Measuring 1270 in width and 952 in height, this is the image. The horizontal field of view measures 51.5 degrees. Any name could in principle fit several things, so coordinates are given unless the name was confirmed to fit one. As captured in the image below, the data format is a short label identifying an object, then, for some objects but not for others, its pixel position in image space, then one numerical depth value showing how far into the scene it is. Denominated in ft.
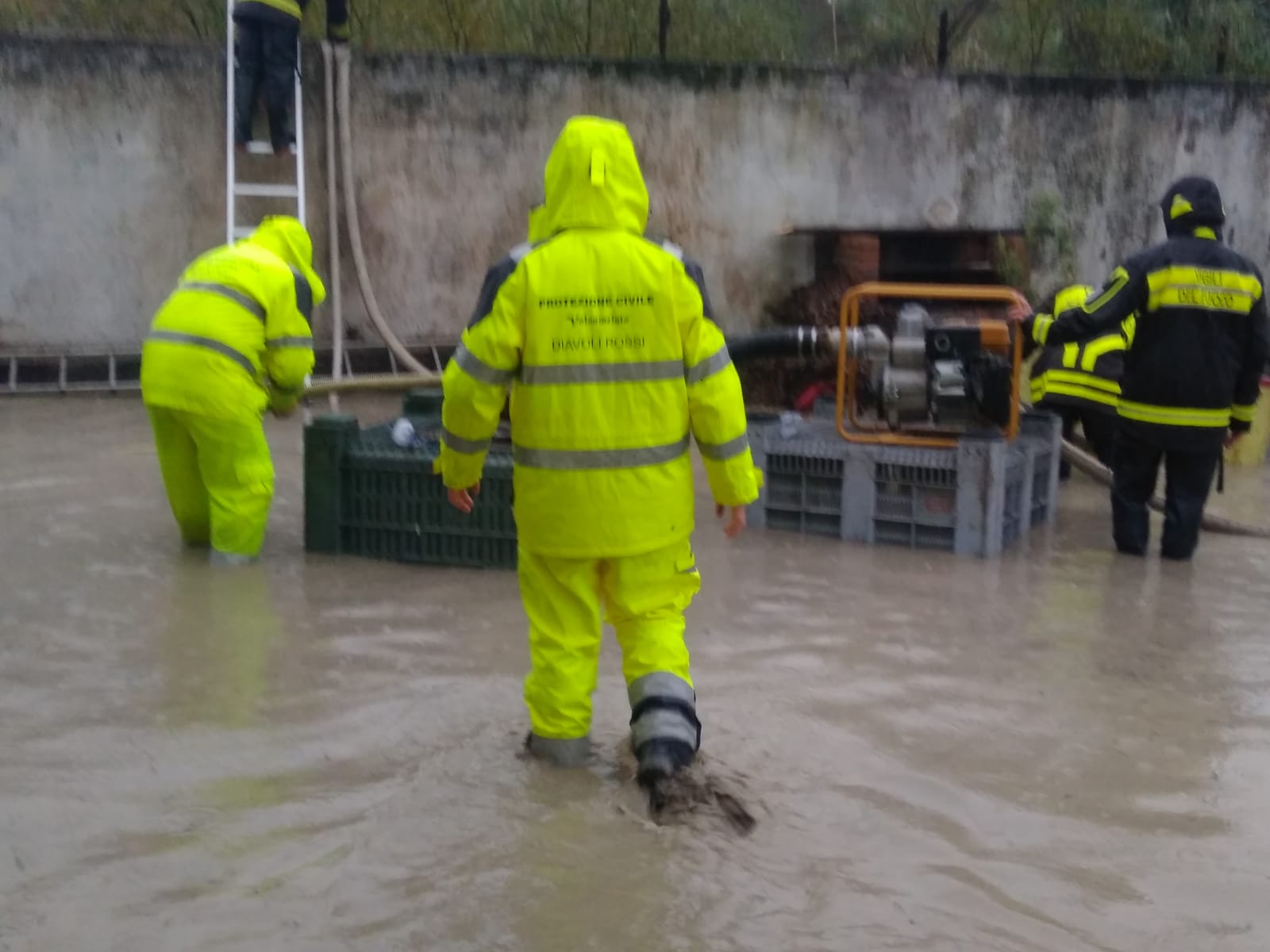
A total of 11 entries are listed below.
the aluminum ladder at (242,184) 29.76
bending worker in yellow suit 16.75
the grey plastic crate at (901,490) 18.67
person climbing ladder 29.45
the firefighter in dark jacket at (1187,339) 18.63
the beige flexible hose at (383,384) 20.57
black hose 20.33
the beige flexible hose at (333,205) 30.73
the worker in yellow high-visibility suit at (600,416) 10.38
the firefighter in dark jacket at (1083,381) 22.61
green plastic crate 17.29
